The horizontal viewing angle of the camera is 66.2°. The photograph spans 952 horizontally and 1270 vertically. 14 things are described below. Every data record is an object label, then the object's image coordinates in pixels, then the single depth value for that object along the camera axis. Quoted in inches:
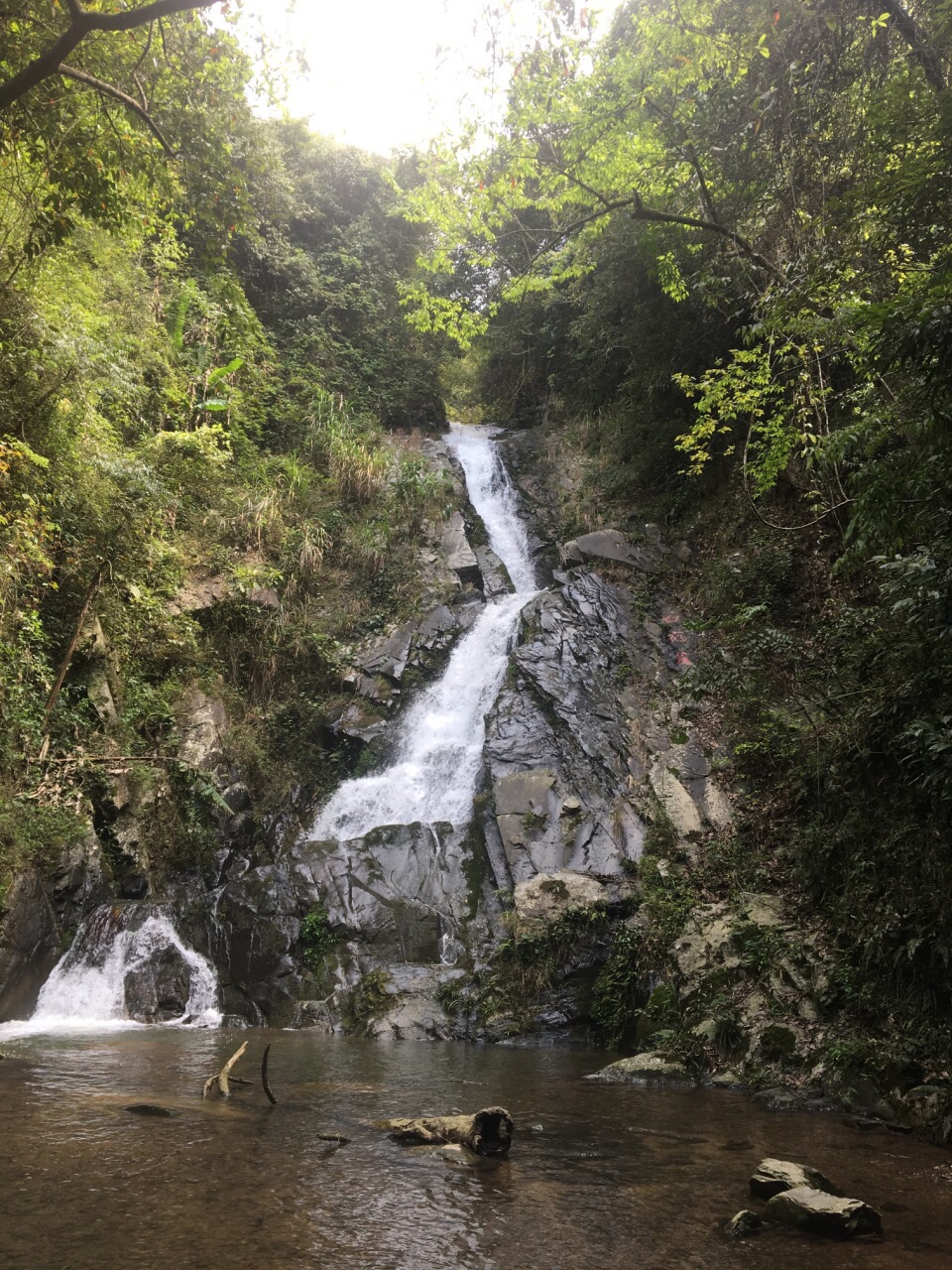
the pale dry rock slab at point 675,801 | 370.6
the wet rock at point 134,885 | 387.2
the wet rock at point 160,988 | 336.5
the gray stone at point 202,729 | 456.4
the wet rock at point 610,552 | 556.4
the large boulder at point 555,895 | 346.3
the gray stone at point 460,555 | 636.7
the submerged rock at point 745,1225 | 124.7
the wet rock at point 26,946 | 307.3
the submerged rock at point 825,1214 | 124.1
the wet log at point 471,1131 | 163.8
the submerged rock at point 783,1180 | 138.5
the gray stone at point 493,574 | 642.2
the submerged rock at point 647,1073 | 248.4
